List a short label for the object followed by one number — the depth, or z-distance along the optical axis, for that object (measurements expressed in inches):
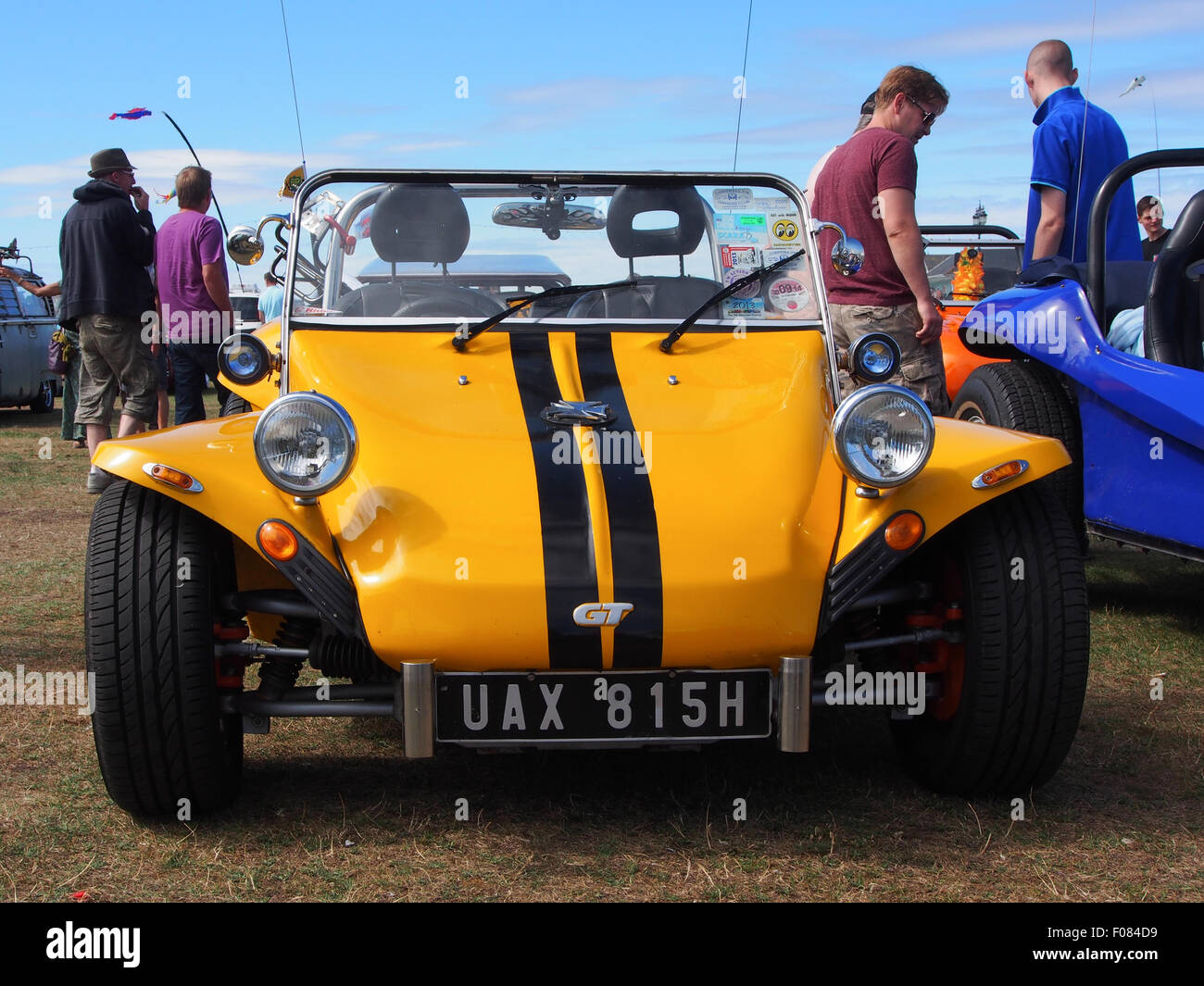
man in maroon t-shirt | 202.8
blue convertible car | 182.7
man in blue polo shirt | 220.5
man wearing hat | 306.3
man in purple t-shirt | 306.0
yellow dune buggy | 115.9
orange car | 339.3
